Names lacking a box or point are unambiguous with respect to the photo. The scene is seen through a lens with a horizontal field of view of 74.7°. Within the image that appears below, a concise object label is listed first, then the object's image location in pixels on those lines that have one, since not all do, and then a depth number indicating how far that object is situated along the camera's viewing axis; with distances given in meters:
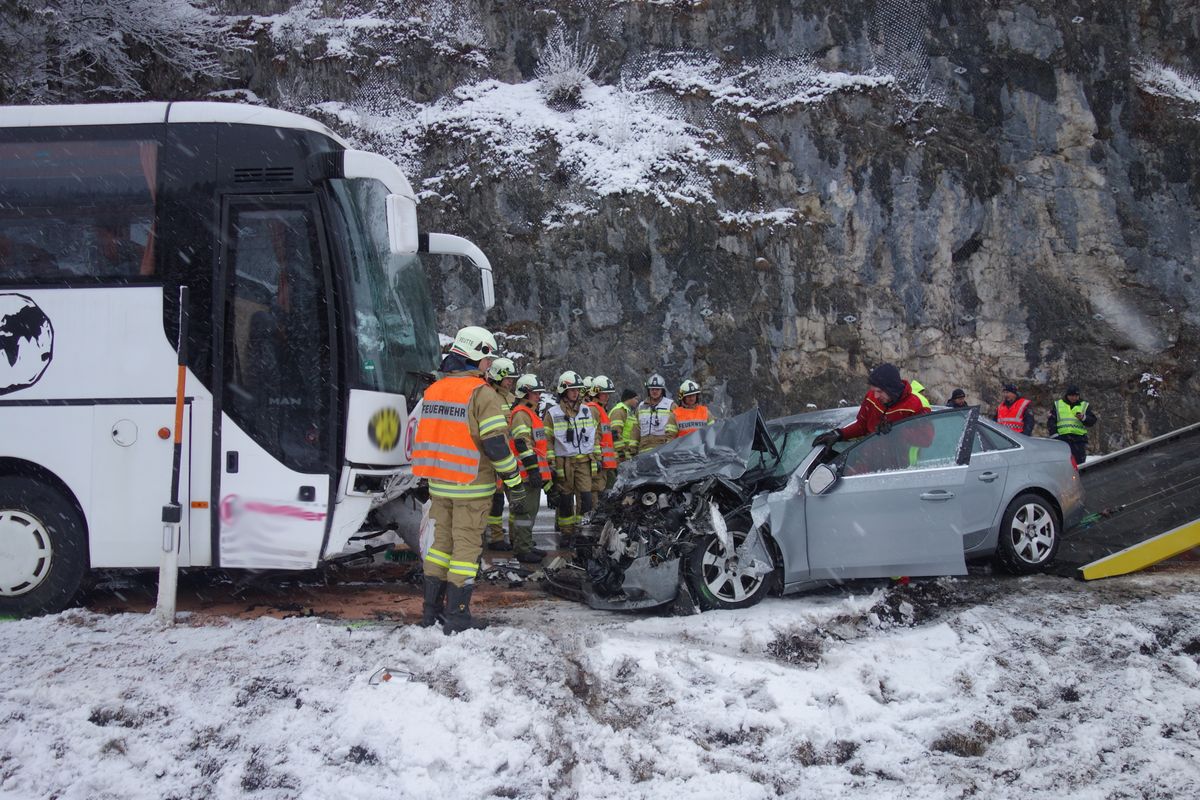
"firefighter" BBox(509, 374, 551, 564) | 6.02
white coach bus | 5.62
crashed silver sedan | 5.91
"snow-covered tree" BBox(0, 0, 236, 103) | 14.23
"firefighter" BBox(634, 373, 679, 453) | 10.23
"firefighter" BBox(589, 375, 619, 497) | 10.19
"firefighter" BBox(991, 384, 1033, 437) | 11.44
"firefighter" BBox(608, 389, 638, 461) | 10.51
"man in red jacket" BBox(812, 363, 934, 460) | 6.32
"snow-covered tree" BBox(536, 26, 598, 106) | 20.28
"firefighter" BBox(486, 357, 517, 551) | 7.53
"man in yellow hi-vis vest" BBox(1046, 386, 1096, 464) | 11.70
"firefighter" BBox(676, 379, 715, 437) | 10.03
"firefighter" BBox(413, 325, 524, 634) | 5.34
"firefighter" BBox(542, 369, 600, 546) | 9.93
